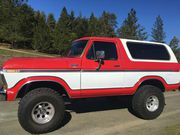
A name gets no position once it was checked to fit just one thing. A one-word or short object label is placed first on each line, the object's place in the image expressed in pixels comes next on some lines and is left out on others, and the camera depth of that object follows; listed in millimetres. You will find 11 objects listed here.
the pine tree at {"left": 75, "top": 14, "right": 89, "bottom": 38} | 30188
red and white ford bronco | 3094
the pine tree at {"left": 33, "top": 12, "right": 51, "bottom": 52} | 25779
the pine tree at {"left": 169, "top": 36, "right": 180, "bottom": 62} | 40197
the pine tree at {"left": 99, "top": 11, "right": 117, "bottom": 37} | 36478
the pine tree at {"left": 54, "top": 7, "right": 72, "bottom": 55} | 25545
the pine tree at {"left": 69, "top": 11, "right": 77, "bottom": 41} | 27746
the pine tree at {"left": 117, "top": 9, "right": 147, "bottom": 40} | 36397
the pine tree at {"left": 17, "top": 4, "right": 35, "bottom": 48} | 20894
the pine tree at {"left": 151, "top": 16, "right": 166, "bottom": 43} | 43515
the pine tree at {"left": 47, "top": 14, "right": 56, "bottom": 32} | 31825
